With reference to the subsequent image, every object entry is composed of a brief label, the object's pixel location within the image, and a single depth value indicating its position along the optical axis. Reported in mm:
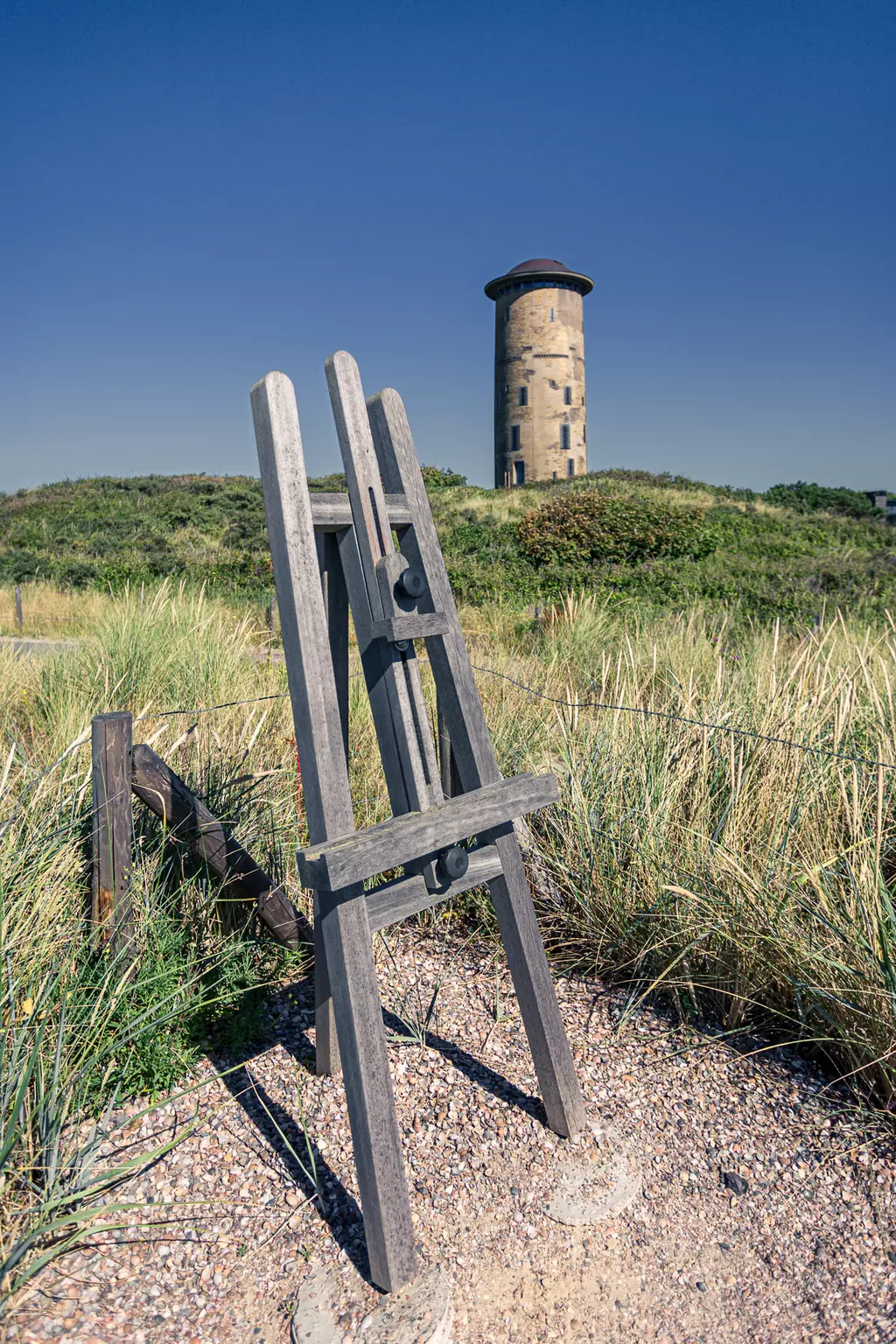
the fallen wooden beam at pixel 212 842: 2529
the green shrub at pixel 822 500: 26484
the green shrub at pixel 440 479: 30664
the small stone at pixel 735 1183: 2057
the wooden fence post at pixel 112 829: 2385
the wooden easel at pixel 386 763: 1786
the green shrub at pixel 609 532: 18047
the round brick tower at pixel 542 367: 28953
